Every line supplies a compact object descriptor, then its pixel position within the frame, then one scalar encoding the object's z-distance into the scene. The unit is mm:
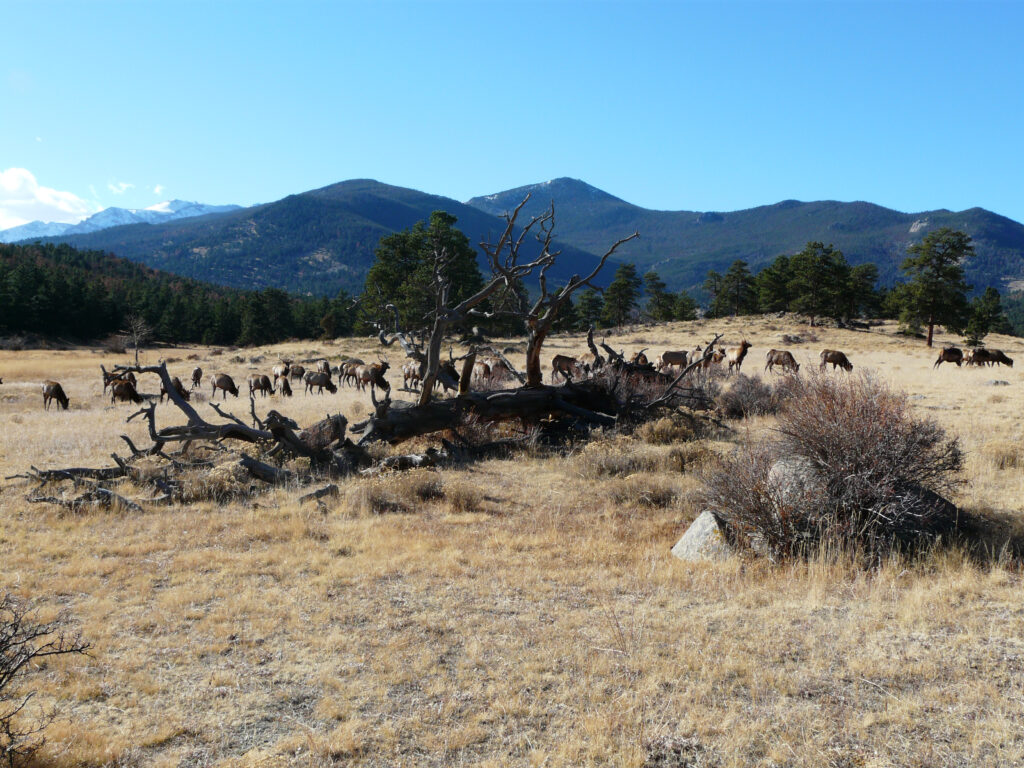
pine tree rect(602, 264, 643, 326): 73312
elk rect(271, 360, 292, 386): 28412
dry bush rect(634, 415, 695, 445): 12102
